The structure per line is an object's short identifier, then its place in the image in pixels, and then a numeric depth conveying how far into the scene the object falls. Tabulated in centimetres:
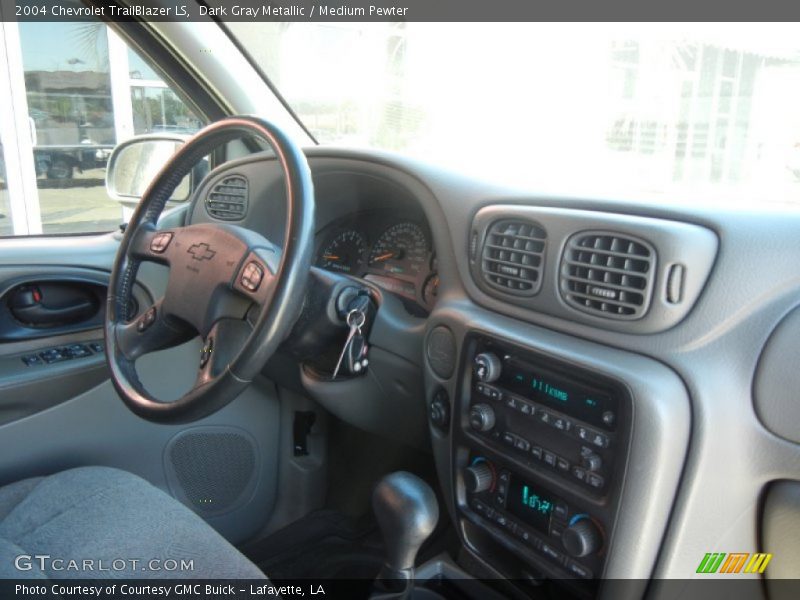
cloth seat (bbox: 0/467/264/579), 121
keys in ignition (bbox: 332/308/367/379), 145
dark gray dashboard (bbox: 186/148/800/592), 103
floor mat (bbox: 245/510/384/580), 199
